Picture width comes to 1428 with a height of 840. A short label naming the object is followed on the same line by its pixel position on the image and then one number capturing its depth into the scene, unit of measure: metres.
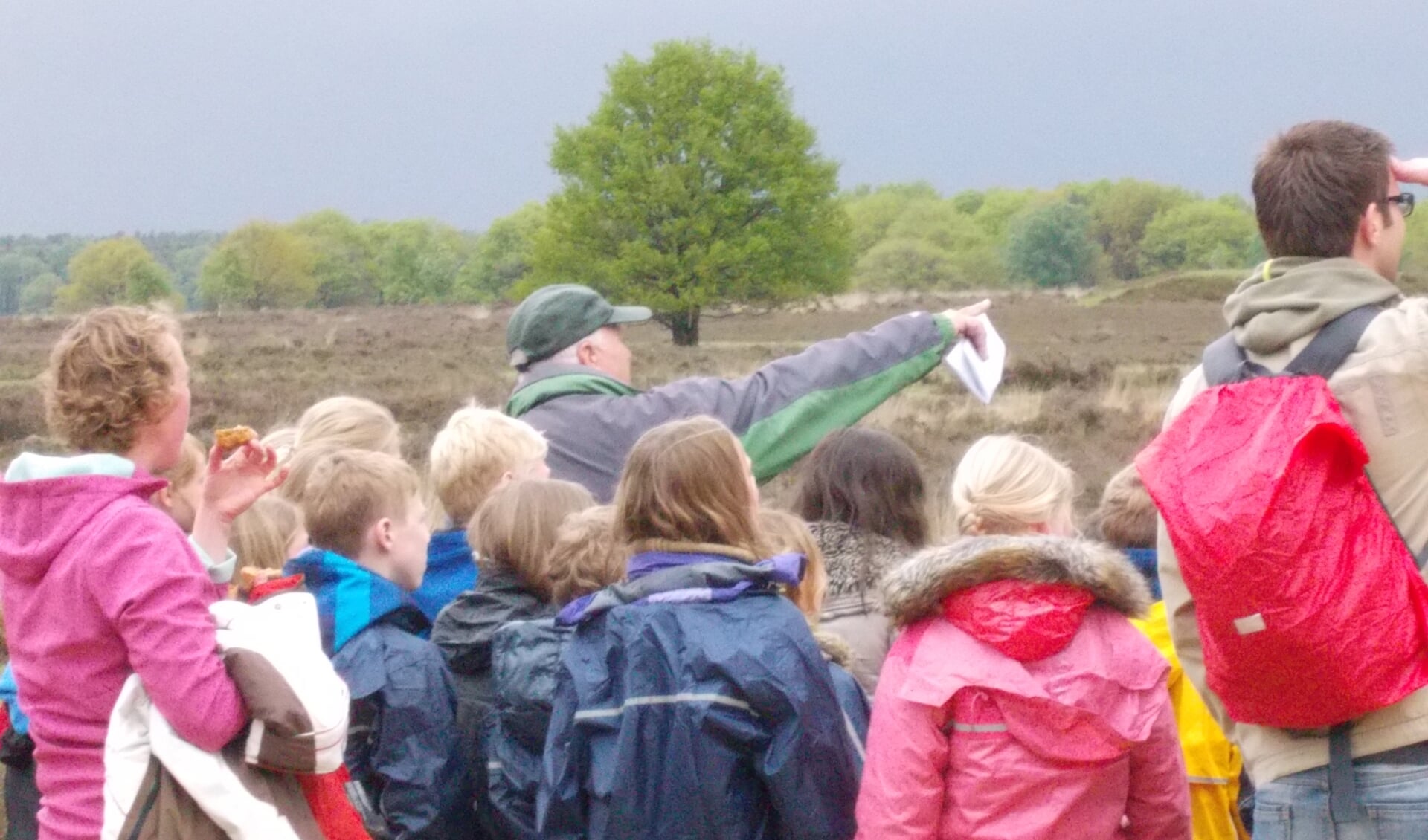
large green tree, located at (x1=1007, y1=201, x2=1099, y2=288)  104.62
